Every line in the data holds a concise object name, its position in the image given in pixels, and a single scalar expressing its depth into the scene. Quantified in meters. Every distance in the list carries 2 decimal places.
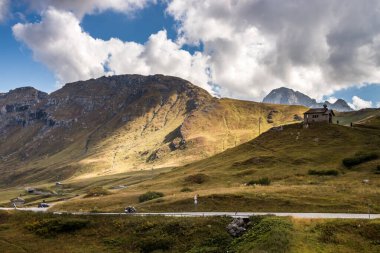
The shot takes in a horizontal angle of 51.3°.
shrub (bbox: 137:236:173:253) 50.25
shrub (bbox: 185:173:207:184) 106.72
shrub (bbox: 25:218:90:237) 61.47
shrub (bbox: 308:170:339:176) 94.29
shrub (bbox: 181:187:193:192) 92.58
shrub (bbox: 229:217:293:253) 39.19
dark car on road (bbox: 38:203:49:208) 102.25
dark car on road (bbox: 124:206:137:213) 68.34
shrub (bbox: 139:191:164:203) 85.31
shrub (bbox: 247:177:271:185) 88.31
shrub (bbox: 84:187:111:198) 111.76
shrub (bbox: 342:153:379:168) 101.06
